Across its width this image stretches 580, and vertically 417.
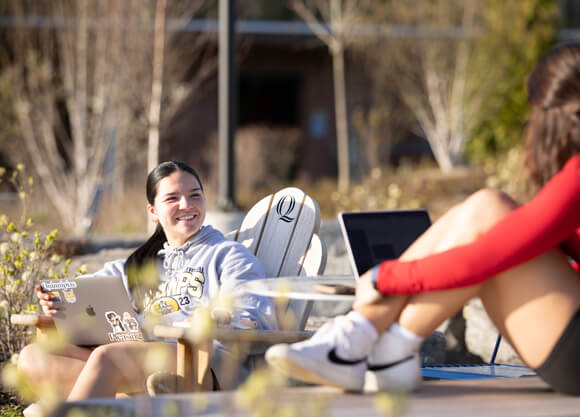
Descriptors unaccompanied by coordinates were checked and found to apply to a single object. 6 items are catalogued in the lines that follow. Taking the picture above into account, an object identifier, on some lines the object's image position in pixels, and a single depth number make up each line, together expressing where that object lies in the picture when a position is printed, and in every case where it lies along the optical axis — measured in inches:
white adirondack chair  251.4
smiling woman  207.3
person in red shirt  163.4
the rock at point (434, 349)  347.5
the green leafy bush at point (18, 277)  294.0
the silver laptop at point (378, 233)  263.7
